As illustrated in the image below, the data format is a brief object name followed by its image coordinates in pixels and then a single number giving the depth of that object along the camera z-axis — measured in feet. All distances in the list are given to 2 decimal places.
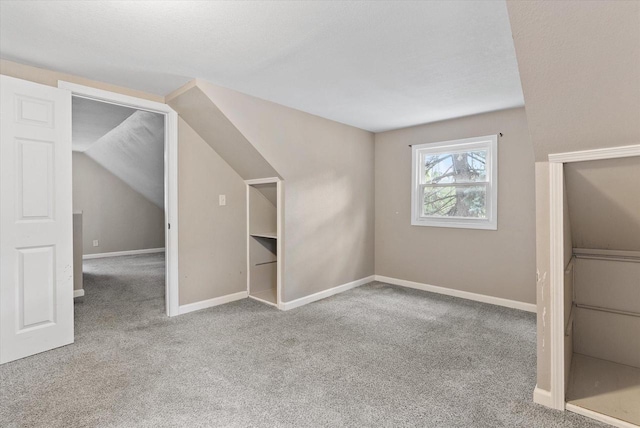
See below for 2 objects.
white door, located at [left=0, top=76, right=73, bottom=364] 7.57
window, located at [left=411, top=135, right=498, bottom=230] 12.21
